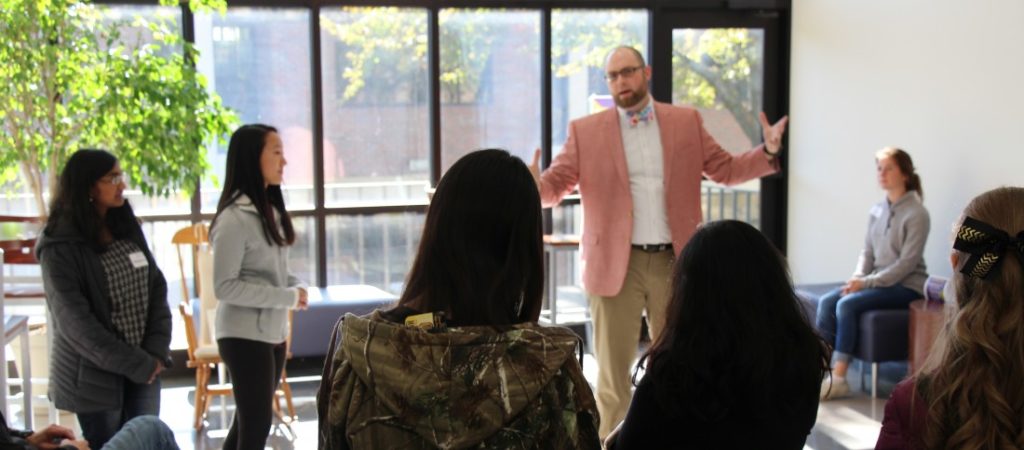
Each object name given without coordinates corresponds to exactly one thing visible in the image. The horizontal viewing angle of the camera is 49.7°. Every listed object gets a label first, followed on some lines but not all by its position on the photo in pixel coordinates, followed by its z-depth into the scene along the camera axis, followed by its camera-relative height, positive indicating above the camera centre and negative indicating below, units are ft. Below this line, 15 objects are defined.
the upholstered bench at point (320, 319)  20.27 -3.48
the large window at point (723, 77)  23.90 +1.10
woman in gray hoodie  11.83 -1.63
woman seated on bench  18.98 -2.33
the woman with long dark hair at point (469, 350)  6.02 -1.21
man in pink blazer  14.69 -0.92
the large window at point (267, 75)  21.30 +1.09
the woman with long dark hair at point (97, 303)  11.31 -1.77
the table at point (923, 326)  18.06 -3.28
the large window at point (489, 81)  22.79 +1.01
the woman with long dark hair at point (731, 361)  6.63 -1.41
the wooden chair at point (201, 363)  16.96 -3.58
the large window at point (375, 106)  22.11 +0.49
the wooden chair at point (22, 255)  16.15 -1.78
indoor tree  16.47 +0.51
